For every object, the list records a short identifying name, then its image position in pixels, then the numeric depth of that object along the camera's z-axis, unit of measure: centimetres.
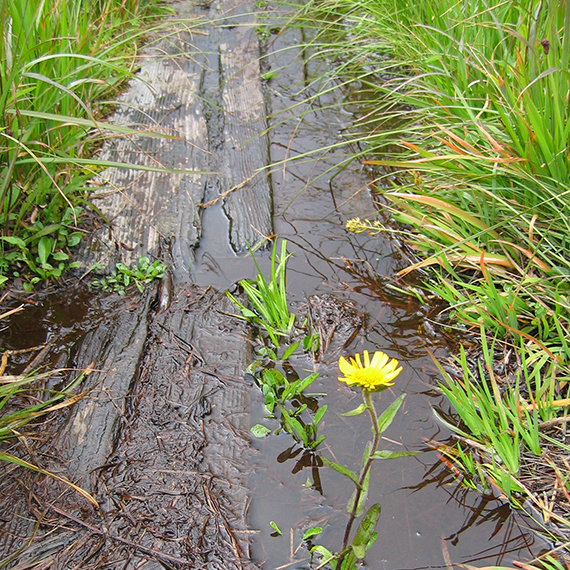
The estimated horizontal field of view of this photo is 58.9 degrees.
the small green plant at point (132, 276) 211
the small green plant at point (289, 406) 158
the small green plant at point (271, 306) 194
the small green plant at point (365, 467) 115
